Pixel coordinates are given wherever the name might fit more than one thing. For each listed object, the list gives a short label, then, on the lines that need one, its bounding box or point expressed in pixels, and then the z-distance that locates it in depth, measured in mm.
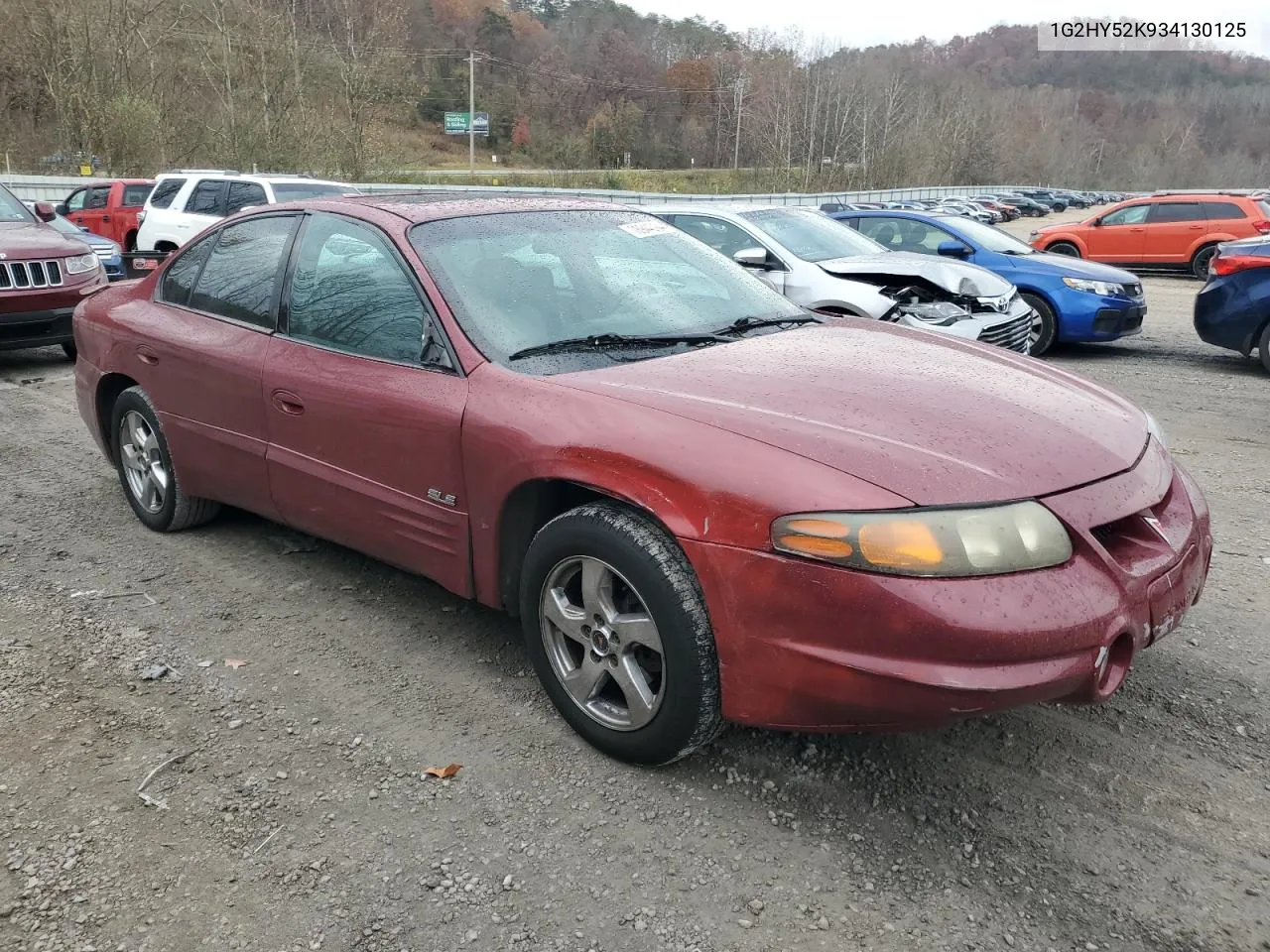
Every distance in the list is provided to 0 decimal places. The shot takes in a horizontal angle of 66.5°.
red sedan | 2270
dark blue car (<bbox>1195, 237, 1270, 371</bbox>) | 8695
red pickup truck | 16766
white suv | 12195
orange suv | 17594
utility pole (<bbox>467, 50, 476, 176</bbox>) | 68875
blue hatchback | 9625
